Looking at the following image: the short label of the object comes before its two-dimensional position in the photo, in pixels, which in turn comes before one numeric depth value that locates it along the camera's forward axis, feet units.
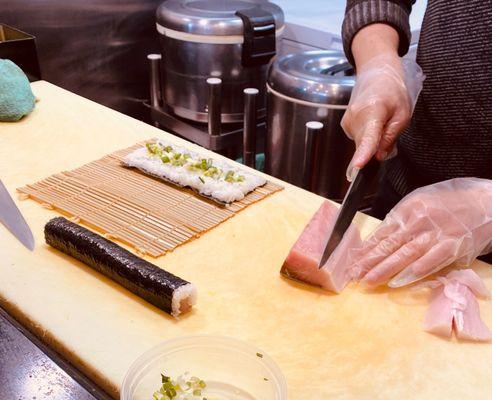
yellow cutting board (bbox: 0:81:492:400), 3.47
